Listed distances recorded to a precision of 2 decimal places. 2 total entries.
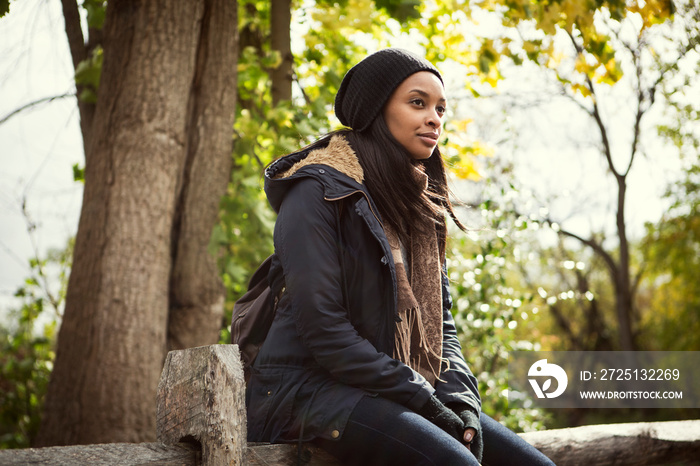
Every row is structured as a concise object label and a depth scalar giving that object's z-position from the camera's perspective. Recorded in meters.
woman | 1.70
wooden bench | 1.57
